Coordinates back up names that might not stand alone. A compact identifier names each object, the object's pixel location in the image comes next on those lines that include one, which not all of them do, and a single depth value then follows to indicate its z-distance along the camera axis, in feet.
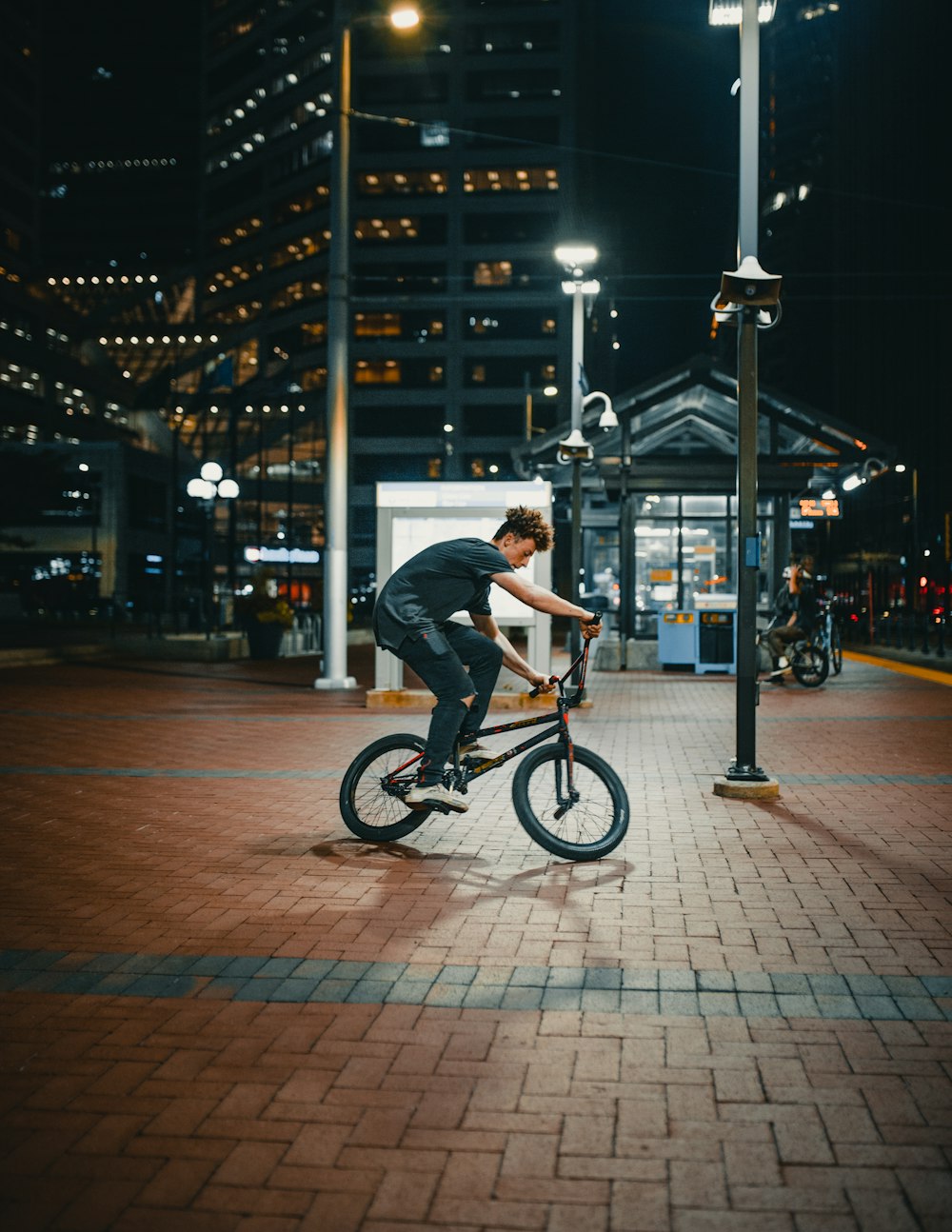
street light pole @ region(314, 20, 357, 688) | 57.77
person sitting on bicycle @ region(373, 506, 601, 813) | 20.83
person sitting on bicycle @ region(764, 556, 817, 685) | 62.69
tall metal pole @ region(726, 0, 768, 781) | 27.89
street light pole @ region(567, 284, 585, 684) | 56.54
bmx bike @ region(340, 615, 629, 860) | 20.88
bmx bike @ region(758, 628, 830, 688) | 61.72
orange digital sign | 84.79
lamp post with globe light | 91.09
